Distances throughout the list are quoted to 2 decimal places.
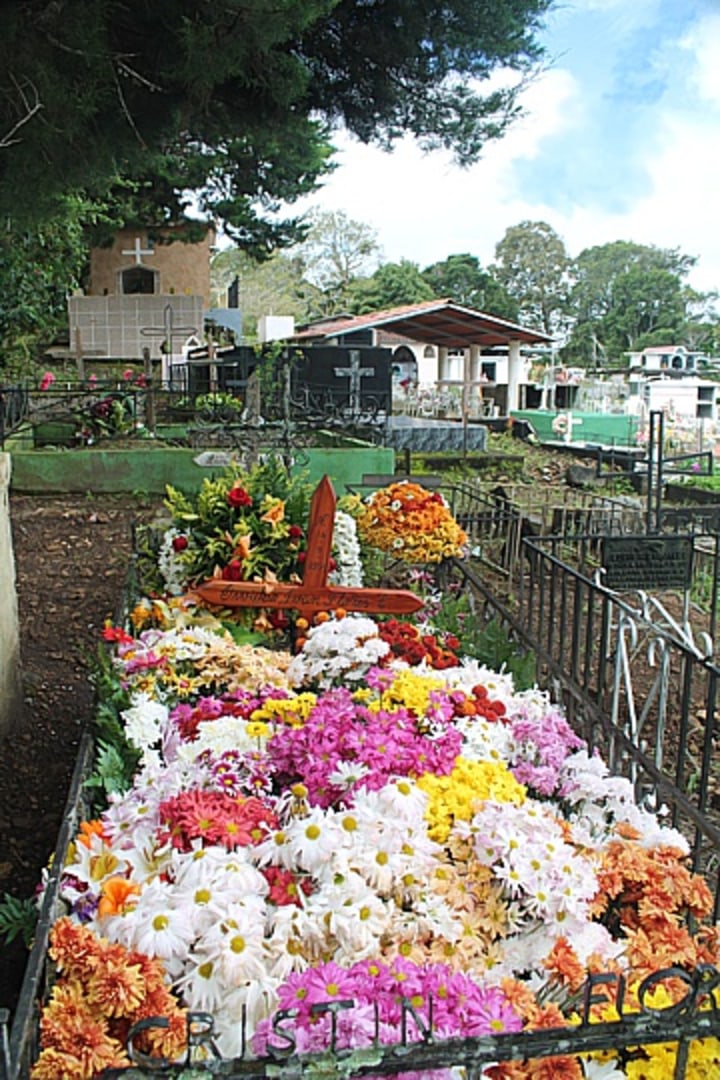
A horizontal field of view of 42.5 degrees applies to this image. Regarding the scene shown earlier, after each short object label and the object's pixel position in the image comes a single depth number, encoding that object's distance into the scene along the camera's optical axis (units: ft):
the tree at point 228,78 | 18.17
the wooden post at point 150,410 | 39.17
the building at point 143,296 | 75.36
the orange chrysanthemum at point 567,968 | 5.64
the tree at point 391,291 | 171.12
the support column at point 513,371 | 87.25
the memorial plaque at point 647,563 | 14.33
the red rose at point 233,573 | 12.88
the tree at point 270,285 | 186.80
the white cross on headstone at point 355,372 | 52.21
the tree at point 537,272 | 242.58
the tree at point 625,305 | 220.02
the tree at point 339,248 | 189.06
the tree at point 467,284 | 205.46
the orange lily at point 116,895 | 5.90
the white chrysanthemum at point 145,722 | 8.62
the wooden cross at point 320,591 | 11.87
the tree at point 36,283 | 54.19
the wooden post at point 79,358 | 54.85
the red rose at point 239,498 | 13.94
